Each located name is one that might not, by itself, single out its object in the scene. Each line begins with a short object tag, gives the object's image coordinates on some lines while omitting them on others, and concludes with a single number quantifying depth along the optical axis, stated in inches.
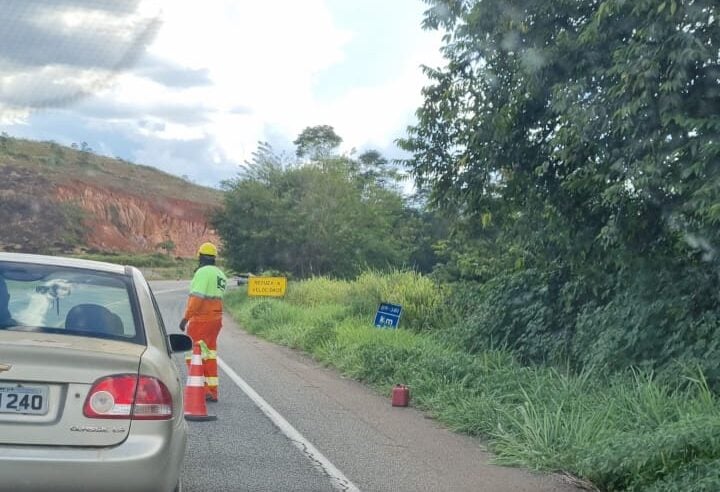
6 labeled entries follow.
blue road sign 637.3
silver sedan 185.3
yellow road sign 1151.0
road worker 430.3
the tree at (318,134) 3309.5
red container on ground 445.1
